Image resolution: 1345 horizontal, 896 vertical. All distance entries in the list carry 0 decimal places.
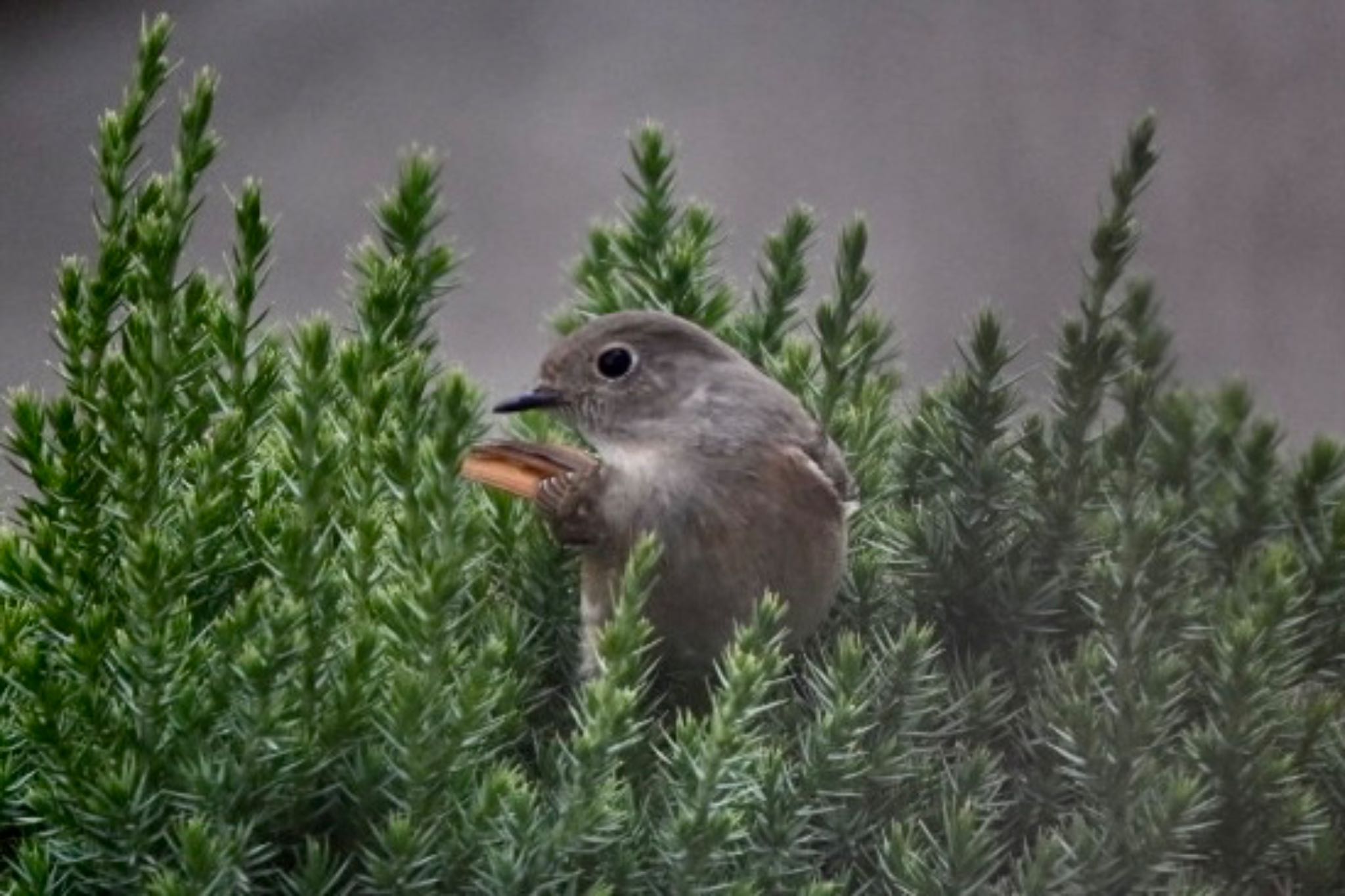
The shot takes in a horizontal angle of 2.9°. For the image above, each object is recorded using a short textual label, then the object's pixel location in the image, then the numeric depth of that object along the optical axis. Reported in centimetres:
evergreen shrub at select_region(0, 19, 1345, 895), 405
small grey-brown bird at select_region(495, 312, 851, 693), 414
